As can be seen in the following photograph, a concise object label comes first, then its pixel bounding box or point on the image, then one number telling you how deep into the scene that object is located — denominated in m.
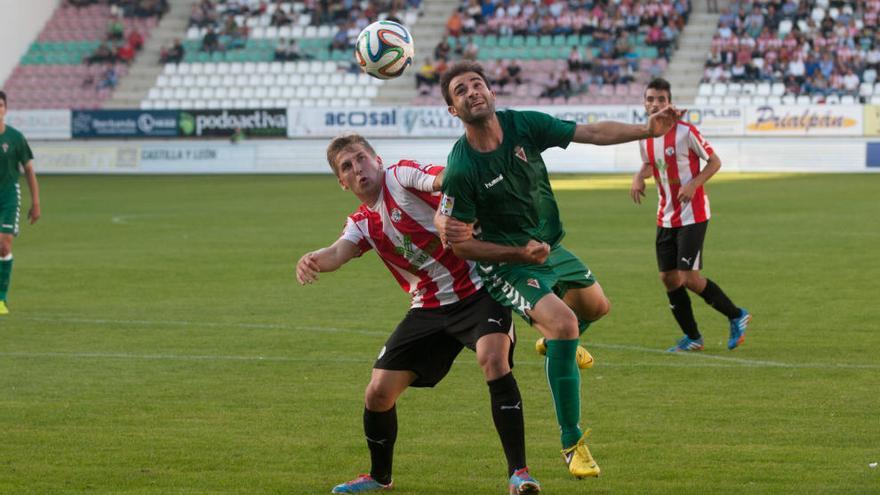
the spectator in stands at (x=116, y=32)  53.66
